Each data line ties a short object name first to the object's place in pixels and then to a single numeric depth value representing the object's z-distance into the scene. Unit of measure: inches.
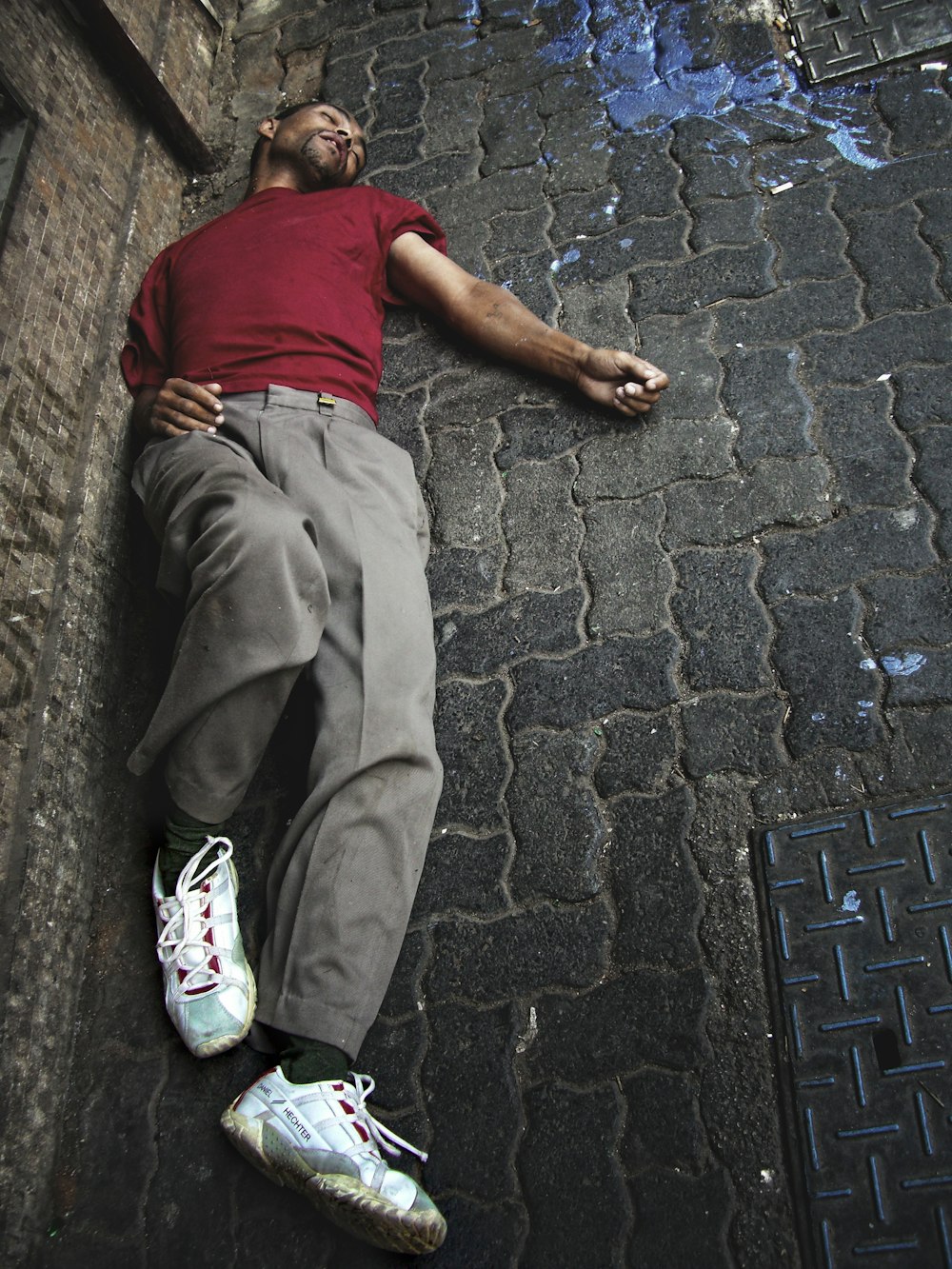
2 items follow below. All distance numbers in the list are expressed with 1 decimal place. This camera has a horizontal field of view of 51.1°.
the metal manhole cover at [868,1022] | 69.6
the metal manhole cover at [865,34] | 126.8
